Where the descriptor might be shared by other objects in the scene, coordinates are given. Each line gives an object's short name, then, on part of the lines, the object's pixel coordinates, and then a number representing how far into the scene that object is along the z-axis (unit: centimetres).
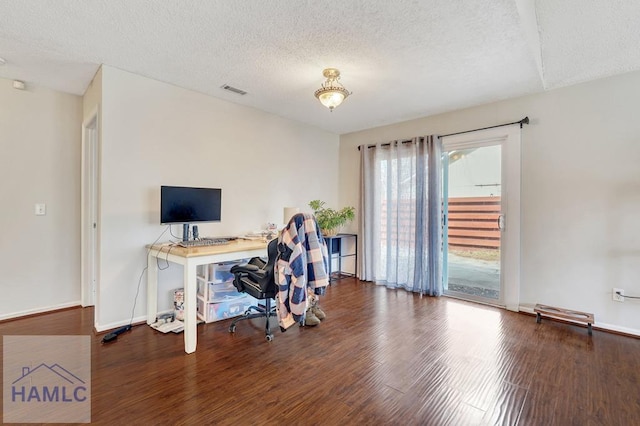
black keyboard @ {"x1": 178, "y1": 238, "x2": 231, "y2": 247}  280
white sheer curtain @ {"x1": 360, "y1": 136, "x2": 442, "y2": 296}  399
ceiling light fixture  273
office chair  263
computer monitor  282
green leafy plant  450
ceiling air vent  322
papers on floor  273
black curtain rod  333
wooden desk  235
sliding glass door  366
